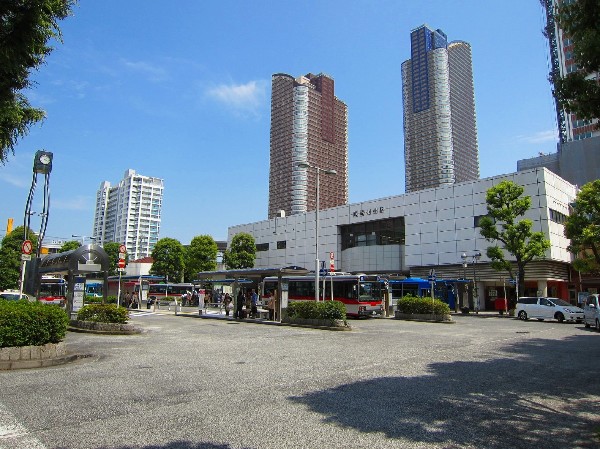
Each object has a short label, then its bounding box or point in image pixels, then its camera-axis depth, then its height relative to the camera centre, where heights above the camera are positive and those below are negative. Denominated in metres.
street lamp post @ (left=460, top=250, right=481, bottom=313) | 36.78 +2.64
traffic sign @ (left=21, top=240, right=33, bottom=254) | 19.22 +1.74
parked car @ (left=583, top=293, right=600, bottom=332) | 20.91 -1.10
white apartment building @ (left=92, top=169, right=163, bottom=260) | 130.12 +23.25
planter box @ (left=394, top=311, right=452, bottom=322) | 25.44 -1.73
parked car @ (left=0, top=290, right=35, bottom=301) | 28.40 -0.62
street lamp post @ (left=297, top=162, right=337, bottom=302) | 22.08 +4.94
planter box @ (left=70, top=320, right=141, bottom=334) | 16.23 -1.57
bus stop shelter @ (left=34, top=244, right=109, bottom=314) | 18.81 +0.89
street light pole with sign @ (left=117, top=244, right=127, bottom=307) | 22.51 +1.65
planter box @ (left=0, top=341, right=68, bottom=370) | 9.05 -1.56
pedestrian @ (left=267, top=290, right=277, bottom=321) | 23.84 -1.23
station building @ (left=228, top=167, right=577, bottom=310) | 39.72 +6.10
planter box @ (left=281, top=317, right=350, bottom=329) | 19.02 -1.62
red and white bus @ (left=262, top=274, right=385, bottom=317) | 27.73 -0.21
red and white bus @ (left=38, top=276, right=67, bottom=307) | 40.97 -0.19
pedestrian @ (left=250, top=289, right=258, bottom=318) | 25.33 -1.16
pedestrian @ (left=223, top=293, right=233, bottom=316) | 27.69 -1.10
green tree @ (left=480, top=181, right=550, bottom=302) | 33.48 +4.68
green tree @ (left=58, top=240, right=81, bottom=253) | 78.25 +7.64
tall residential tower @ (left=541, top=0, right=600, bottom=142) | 82.25 +43.96
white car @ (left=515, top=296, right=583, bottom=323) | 26.43 -1.32
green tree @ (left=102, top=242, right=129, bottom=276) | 79.27 +6.90
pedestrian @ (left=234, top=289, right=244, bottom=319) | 25.61 -1.09
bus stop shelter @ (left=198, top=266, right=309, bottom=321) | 22.53 +0.76
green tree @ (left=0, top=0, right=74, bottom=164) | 5.71 +3.44
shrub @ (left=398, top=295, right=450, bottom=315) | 25.84 -1.07
